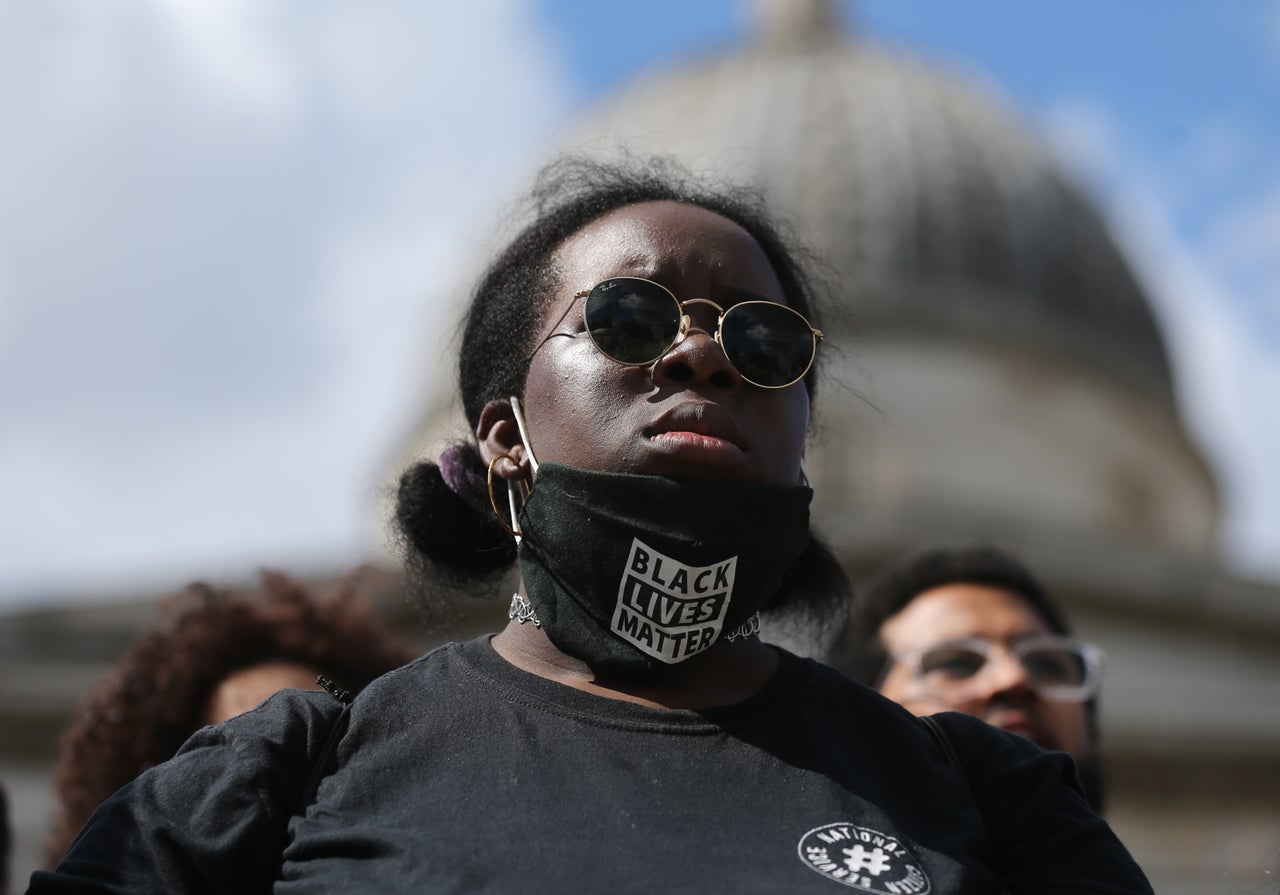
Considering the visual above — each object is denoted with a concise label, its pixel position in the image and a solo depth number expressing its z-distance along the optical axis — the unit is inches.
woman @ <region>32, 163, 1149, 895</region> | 78.7
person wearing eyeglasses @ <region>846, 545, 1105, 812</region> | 161.3
